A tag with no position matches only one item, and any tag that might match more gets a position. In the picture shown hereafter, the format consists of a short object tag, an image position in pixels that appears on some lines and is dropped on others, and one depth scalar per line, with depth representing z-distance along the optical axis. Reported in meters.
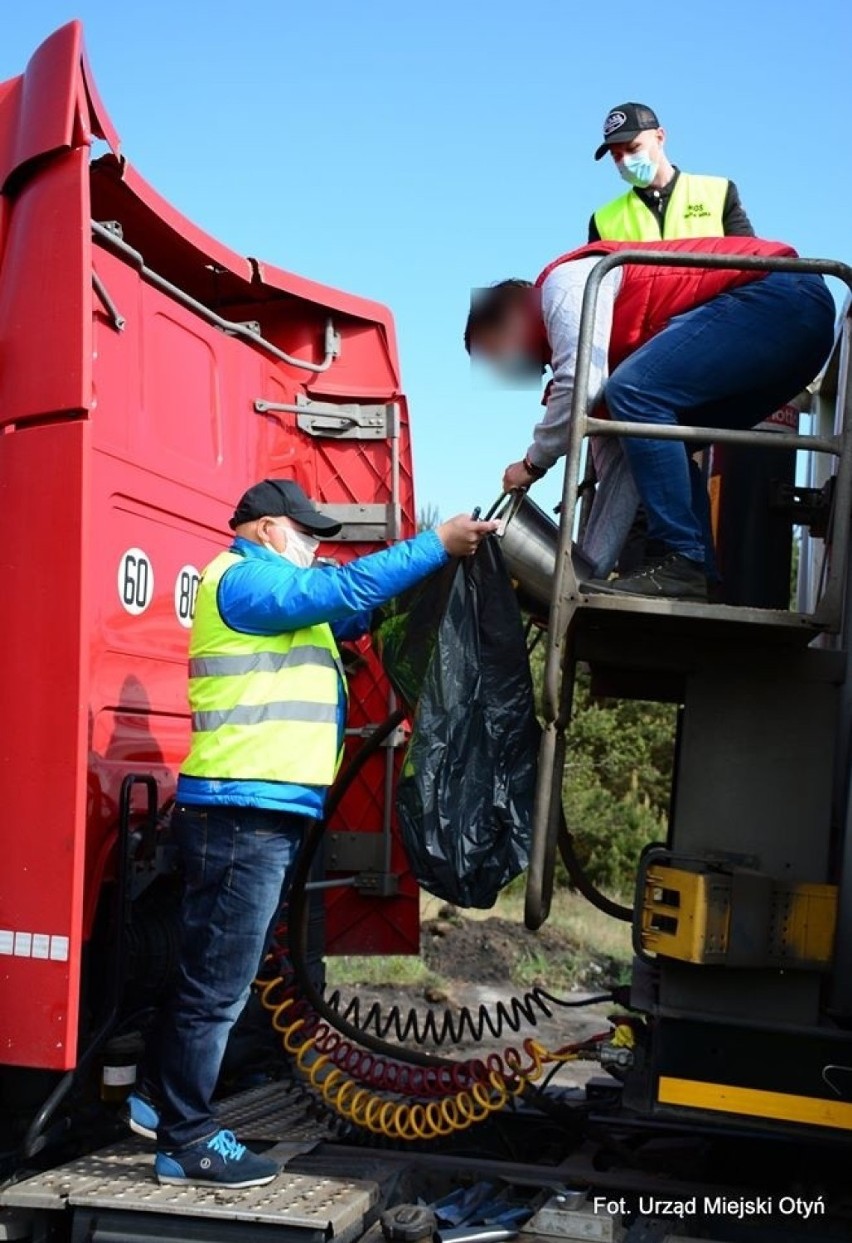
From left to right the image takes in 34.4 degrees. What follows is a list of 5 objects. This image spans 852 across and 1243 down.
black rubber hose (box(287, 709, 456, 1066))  4.61
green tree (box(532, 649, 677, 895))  13.09
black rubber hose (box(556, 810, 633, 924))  4.81
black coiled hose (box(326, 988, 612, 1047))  4.75
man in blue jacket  3.78
